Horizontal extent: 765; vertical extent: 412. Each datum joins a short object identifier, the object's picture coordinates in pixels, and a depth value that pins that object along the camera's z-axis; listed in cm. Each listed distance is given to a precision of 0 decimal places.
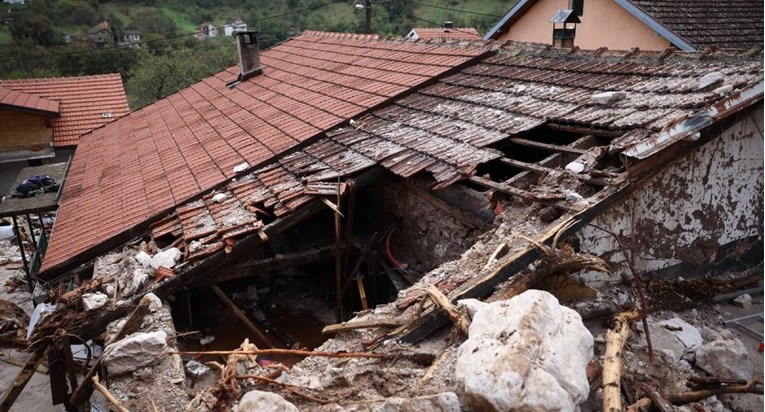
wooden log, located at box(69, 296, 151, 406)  422
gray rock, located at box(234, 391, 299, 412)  262
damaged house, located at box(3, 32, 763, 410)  337
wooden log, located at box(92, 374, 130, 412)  314
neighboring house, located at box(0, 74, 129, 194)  1794
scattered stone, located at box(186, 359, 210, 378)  400
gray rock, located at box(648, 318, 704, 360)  347
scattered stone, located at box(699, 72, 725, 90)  454
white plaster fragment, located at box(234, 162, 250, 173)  668
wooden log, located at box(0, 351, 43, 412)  566
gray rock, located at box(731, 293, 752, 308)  416
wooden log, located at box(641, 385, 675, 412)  289
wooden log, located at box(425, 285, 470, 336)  317
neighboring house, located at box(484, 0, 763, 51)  1212
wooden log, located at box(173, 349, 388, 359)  324
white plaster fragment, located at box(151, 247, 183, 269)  508
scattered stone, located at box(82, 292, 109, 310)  466
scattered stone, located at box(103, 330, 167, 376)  371
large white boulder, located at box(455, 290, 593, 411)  236
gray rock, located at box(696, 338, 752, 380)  317
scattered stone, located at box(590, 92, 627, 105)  501
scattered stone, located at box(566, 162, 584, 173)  415
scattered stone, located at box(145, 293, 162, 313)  458
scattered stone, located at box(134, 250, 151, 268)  521
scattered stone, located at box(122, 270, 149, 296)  487
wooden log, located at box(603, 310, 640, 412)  272
